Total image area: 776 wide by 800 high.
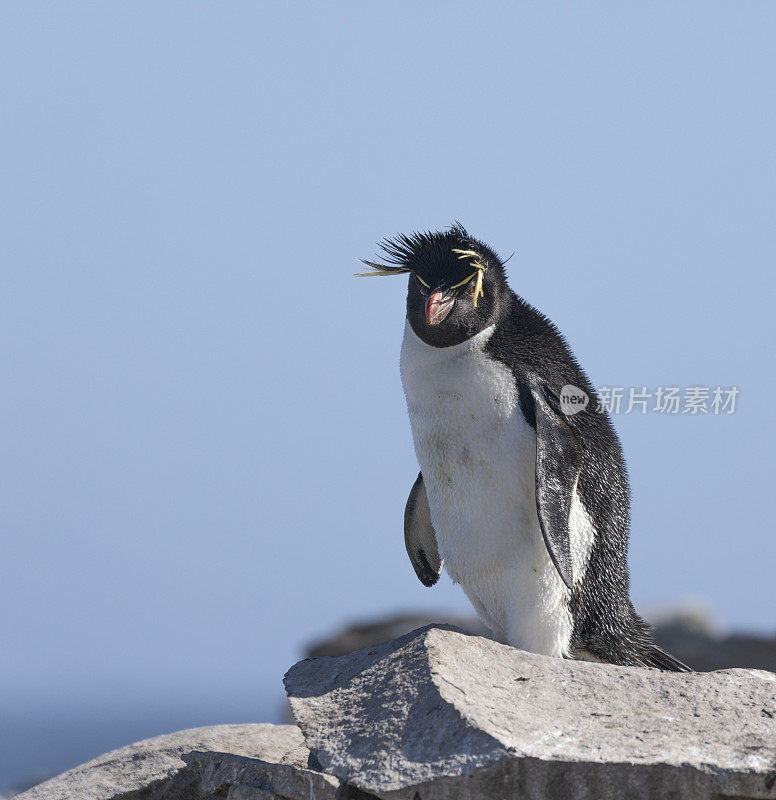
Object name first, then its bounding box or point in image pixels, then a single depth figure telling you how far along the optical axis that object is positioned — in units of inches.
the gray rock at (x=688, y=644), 875.6
